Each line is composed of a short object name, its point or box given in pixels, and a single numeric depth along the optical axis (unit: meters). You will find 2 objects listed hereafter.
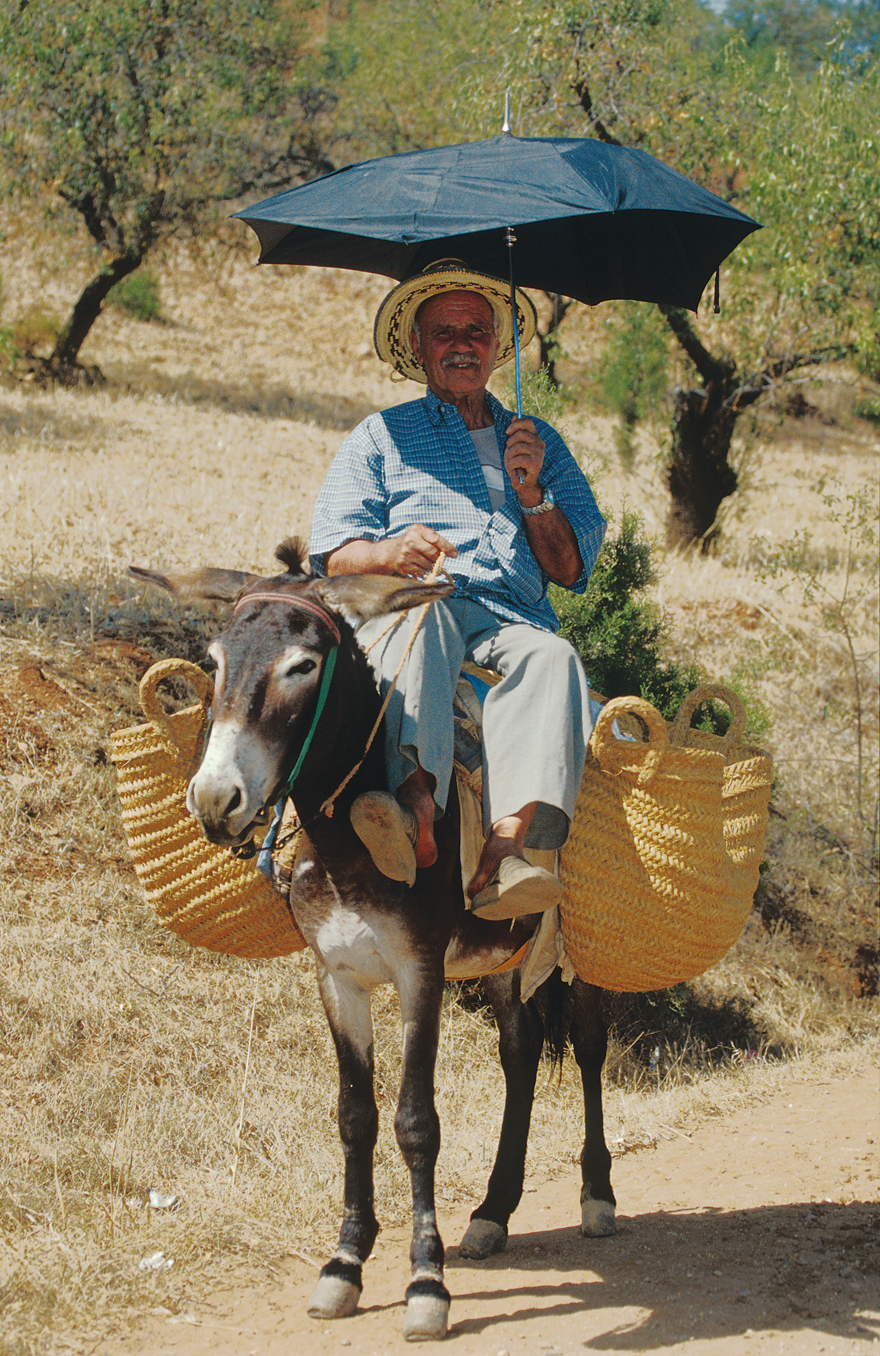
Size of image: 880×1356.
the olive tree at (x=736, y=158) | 12.21
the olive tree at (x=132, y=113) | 16.48
